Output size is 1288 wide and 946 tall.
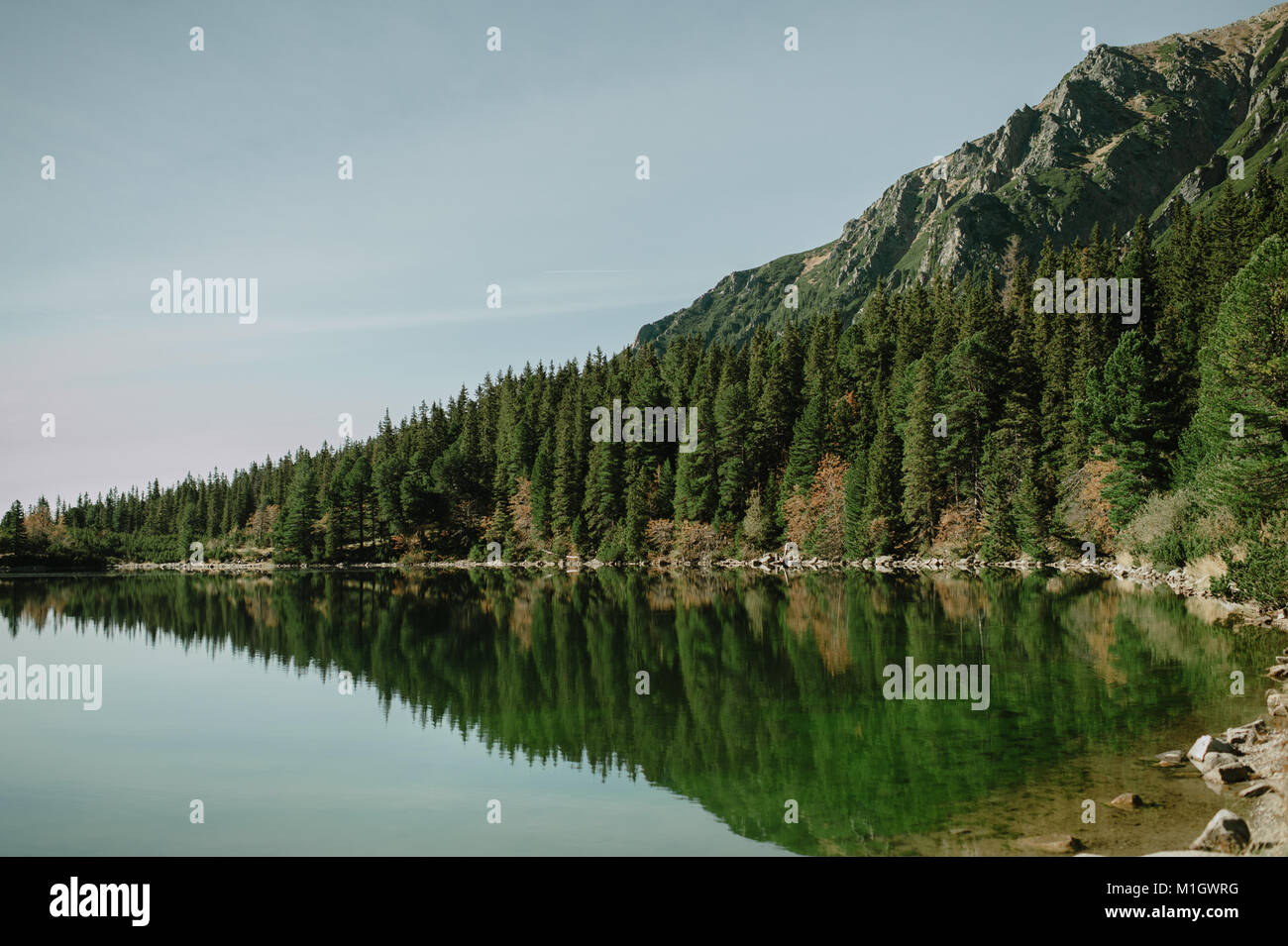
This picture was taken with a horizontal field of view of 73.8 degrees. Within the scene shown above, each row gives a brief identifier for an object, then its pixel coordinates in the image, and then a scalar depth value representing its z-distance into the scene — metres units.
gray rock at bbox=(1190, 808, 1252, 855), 10.91
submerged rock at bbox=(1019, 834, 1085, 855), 11.90
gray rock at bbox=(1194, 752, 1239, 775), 14.96
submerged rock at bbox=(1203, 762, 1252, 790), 14.38
